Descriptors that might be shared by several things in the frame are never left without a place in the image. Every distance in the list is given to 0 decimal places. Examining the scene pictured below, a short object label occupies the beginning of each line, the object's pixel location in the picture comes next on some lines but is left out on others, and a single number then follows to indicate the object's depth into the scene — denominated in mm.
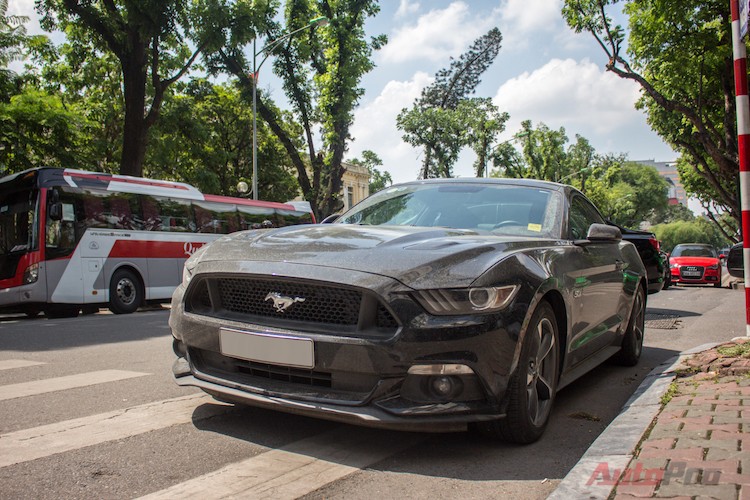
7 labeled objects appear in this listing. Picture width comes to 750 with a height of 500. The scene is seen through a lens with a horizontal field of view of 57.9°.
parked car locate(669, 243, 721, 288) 24219
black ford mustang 3100
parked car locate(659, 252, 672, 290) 21844
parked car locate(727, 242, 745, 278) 8539
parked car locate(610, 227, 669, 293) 9648
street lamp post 25094
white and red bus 13391
